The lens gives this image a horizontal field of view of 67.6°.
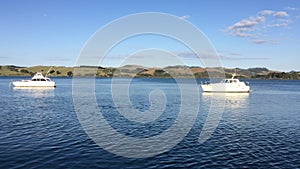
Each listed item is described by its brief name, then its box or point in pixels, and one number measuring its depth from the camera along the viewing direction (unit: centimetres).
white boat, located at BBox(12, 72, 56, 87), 9172
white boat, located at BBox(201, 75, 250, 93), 7401
